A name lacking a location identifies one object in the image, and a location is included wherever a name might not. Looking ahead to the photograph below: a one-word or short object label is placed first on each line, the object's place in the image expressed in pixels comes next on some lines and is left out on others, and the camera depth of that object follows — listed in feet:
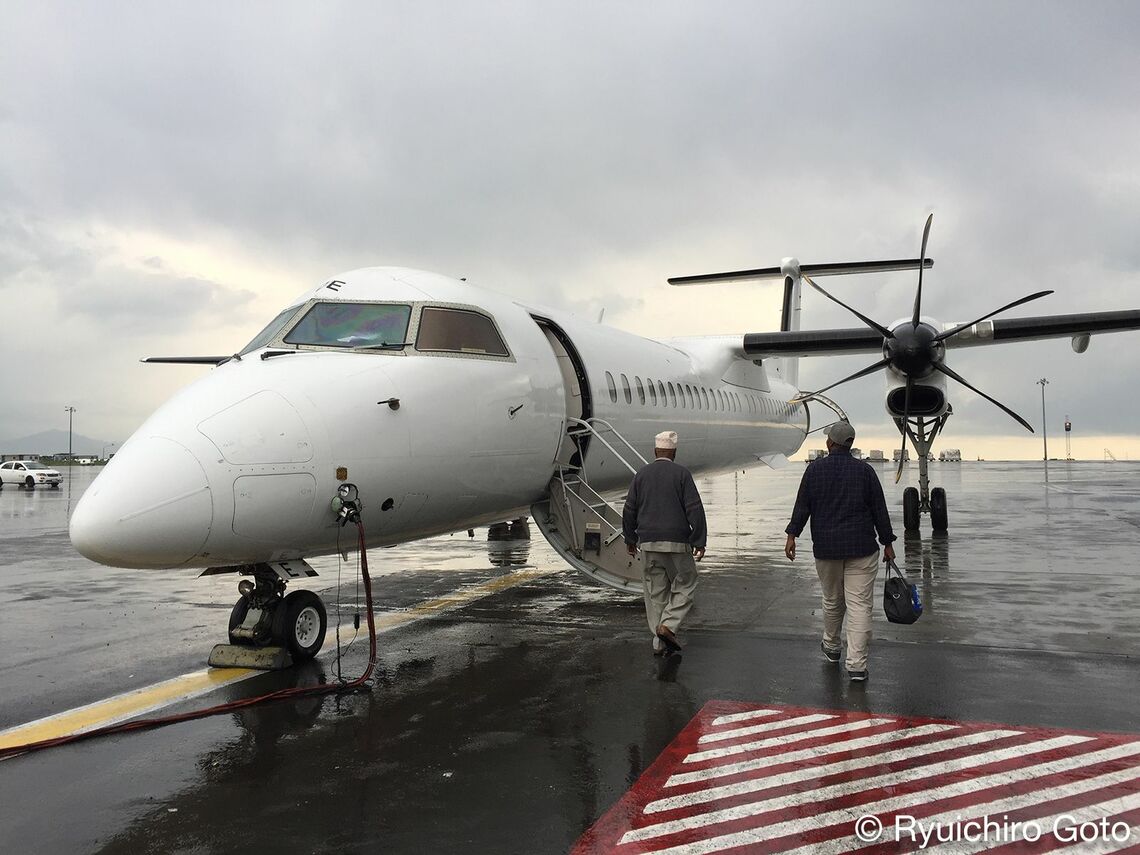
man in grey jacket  23.76
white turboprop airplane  18.29
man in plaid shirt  21.76
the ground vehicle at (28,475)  139.74
